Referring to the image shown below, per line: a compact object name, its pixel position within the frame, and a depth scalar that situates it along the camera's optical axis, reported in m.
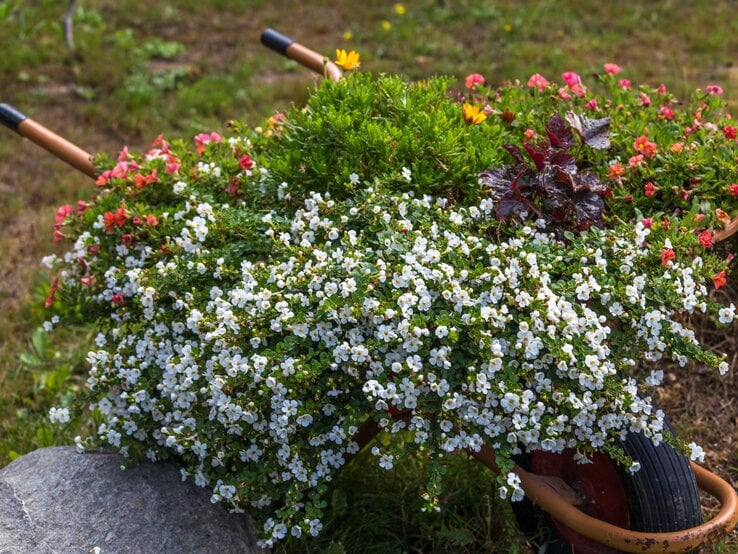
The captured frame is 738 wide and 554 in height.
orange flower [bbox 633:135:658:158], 2.47
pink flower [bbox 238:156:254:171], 2.62
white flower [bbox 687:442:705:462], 2.03
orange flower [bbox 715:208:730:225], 2.26
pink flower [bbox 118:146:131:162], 2.79
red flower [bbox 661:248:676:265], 2.12
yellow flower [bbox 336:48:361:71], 2.62
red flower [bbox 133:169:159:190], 2.61
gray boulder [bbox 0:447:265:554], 2.18
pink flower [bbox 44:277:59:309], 2.59
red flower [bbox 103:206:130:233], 2.51
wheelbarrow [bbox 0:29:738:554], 2.06
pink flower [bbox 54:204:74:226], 2.73
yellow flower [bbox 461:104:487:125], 2.42
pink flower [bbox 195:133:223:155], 2.85
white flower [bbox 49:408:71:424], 2.44
